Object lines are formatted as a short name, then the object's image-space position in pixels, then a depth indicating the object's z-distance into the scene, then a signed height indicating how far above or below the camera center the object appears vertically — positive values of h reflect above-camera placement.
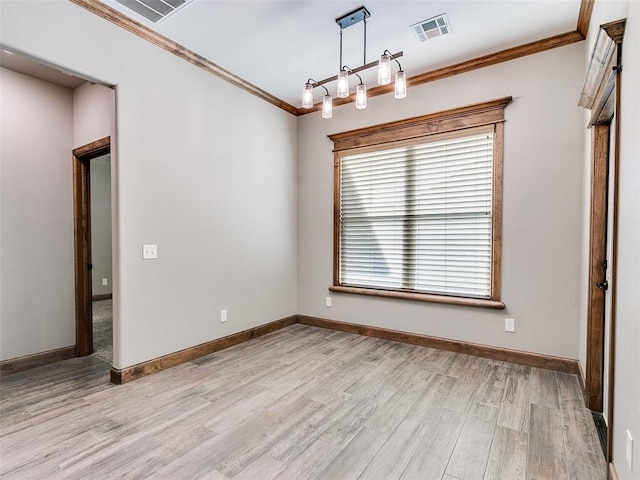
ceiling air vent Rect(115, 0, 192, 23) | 2.49 +1.72
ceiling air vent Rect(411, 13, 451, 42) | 2.71 +1.74
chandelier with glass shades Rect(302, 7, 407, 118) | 2.42 +1.18
